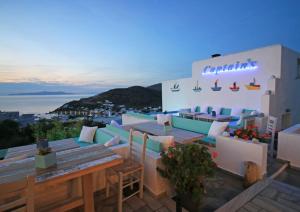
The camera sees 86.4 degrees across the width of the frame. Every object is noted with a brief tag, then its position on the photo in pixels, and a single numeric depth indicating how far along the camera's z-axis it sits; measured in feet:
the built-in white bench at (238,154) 9.04
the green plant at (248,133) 10.01
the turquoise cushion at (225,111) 26.39
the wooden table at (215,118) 21.65
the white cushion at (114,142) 9.93
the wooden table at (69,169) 4.79
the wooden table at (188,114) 25.81
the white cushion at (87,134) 13.85
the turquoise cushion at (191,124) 14.79
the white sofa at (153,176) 7.94
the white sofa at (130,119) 22.56
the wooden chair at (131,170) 6.96
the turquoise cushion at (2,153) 11.18
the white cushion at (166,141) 8.81
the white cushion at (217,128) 12.68
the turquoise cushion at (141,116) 20.51
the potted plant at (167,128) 12.05
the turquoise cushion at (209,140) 11.75
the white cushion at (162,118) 16.16
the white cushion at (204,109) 29.49
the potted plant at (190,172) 6.29
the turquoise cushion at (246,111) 23.20
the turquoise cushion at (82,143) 13.26
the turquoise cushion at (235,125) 15.74
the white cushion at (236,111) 24.26
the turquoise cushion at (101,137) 12.52
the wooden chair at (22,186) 3.95
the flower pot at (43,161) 5.24
